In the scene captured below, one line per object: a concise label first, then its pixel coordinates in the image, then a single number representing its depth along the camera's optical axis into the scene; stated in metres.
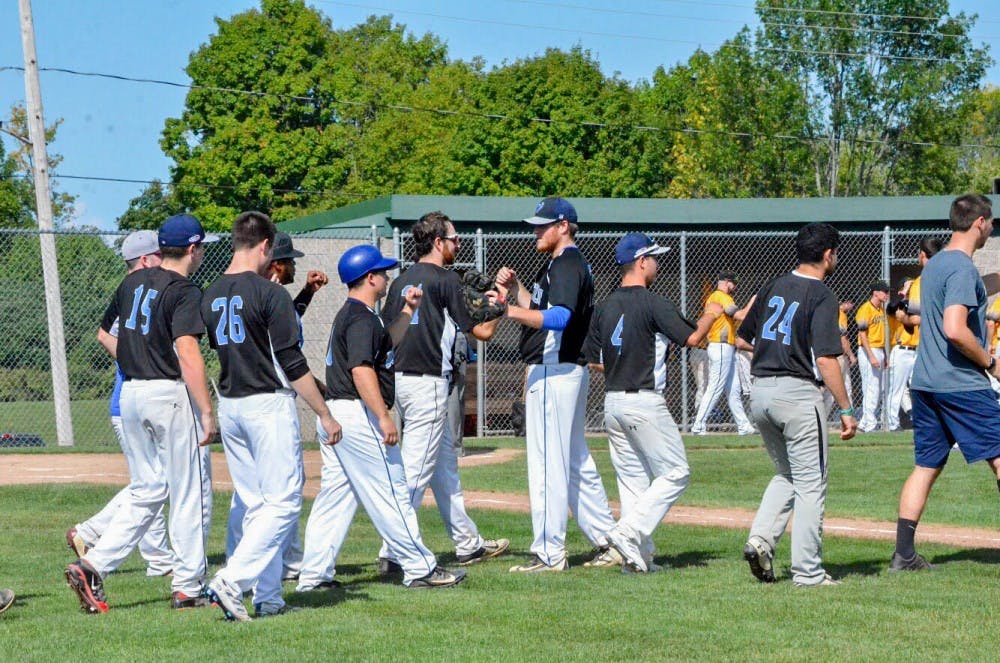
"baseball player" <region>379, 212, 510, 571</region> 15.57
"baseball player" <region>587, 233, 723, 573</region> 15.10
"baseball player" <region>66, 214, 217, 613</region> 13.48
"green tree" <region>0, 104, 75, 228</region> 96.41
